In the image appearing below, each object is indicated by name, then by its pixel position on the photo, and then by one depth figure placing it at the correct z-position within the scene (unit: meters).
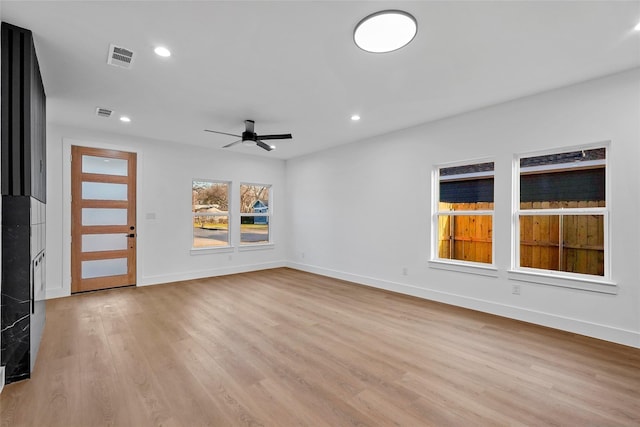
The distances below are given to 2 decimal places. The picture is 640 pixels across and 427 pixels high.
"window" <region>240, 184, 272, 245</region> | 7.16
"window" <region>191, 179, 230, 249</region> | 6.45
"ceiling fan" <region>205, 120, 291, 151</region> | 4.43
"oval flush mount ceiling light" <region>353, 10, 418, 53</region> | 2.23
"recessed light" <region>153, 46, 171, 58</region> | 2.67
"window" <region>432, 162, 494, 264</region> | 4.36
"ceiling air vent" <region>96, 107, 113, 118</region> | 4.19
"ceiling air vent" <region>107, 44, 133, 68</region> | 2.68
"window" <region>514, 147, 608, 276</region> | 3.39
